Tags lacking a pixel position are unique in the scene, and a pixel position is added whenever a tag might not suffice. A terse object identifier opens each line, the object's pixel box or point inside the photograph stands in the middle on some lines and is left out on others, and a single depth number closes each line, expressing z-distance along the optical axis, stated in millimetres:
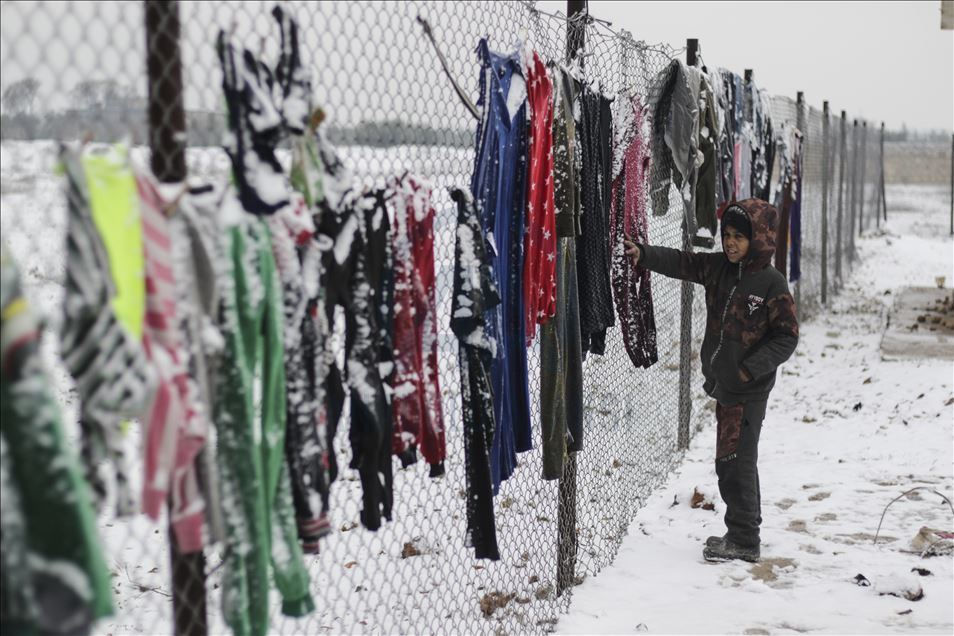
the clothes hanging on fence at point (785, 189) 18375
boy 9937
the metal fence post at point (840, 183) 30922
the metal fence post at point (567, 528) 9133
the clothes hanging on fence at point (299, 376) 4418
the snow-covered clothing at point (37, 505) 3109
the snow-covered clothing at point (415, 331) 5242
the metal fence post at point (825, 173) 26111
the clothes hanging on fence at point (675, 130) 10680
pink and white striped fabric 3598
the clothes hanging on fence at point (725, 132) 12789
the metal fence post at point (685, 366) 14086
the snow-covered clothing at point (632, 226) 9508
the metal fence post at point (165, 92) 4141
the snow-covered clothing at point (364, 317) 4906
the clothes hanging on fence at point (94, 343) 3367
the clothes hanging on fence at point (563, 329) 7625
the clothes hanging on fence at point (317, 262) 4574
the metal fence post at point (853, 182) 37062
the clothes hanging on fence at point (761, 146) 15617
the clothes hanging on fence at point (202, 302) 3822
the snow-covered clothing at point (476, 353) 5961
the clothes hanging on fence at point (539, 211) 7070
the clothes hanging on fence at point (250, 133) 4113
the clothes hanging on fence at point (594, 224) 8367
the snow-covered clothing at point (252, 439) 4078
